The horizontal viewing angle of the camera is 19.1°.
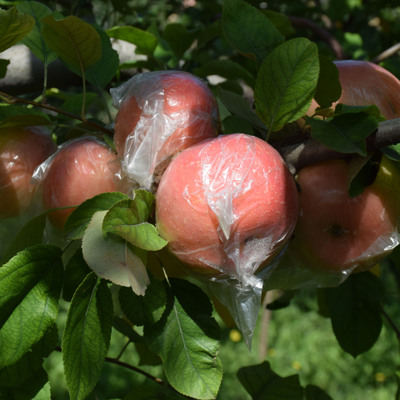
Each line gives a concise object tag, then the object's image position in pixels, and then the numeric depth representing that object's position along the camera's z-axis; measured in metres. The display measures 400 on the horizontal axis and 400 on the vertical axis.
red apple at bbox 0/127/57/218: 0.80
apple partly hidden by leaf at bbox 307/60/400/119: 0.79
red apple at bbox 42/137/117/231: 0.78
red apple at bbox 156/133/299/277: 0.72
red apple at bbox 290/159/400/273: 0.75
